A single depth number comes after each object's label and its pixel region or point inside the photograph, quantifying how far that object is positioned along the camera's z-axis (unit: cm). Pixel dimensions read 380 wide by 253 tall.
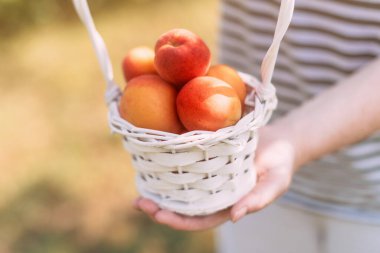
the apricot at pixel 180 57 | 70
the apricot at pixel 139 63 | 75
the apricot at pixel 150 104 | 70
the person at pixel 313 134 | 76
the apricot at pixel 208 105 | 68
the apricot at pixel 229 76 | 71
